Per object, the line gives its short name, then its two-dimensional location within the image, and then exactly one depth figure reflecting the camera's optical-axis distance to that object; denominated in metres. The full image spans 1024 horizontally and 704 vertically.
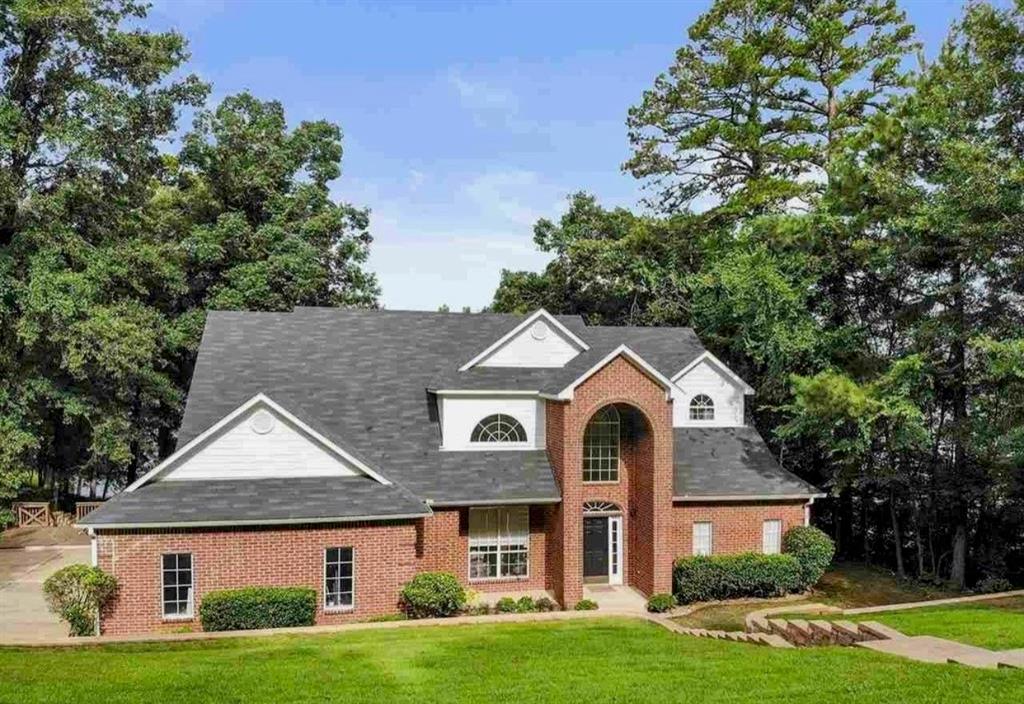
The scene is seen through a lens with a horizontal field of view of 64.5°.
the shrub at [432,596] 17.88
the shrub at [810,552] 21.94
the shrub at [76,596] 15.95
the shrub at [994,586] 22.34
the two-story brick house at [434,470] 17.34
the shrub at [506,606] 19.27
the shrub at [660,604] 20.03
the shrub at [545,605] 19.92
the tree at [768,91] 28.62
